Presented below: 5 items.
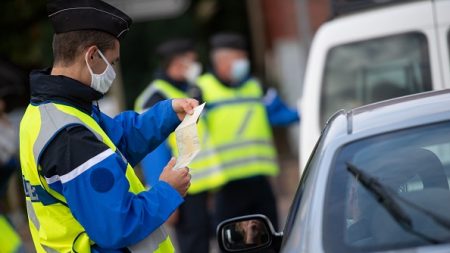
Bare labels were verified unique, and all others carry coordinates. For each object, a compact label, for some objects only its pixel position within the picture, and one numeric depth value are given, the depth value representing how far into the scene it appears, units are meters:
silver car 6.31
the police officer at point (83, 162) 6.87
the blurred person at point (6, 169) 10.45
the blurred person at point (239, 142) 14.19
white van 11.50
